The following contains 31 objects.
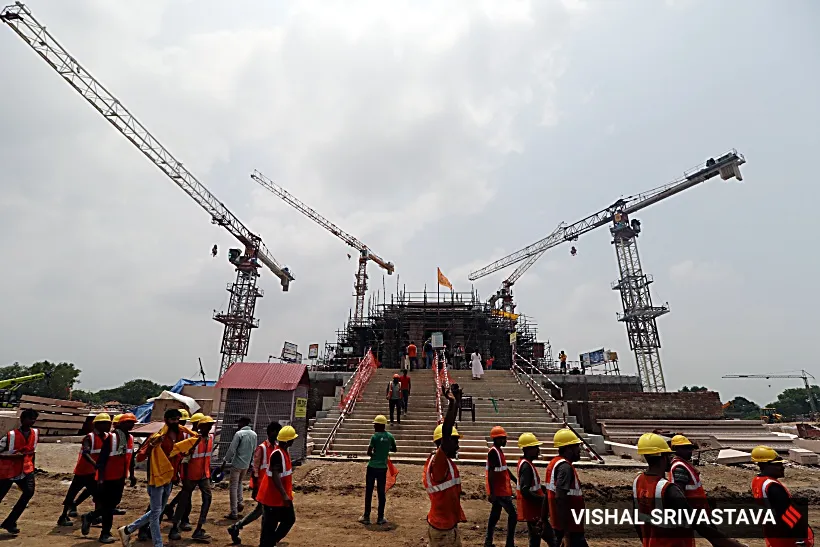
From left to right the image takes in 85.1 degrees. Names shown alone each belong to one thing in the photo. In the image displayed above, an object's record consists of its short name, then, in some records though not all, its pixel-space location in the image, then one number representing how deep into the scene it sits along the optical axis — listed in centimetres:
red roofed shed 1087
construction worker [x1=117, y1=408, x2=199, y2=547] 530
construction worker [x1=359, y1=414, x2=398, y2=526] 699
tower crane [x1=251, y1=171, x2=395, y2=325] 6556
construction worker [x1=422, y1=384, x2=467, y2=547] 410
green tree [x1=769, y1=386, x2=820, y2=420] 7668
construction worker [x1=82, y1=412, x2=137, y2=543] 593
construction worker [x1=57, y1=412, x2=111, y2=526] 656
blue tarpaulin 1831
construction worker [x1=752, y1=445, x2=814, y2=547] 383
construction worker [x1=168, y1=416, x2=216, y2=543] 605
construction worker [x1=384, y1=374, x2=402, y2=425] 1482
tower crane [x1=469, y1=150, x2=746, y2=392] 4316
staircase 1344
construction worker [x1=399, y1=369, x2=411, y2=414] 1557
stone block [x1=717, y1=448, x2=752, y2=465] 1355
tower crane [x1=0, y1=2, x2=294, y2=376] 4366
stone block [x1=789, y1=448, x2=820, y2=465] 1420
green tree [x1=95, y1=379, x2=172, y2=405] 7431
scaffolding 3512
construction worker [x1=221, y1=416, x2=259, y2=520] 711
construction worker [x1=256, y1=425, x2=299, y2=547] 488
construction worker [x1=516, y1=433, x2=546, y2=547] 482
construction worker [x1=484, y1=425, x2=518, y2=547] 543
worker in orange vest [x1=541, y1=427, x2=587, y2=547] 420
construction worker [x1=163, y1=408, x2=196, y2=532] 625
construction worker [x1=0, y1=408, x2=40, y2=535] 619
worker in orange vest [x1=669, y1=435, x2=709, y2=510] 400
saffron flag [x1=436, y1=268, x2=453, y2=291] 4102
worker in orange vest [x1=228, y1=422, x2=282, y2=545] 559
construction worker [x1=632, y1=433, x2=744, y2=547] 340
